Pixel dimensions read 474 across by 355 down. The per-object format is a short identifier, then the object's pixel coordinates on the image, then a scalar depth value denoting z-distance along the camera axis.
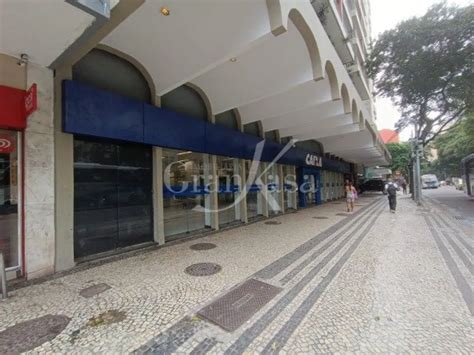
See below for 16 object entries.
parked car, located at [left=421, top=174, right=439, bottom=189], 41.56
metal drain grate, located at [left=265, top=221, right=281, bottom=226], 9.39
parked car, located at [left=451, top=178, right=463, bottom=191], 34.16
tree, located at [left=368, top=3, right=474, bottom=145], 12.10
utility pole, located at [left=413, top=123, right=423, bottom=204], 13.72
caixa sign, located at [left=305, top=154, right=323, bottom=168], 14.41
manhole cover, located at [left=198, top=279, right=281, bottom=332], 2.90
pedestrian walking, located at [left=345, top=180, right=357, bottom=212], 13.29
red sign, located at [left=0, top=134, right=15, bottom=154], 4.16
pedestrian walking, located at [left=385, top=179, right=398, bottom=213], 12.12
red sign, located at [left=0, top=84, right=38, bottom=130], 3.91
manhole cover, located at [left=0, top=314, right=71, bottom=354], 2.49
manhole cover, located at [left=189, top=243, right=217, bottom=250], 6.15
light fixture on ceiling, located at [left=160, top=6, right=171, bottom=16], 4.27
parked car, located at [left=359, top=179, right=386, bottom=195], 30.97
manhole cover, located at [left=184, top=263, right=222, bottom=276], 4.43
